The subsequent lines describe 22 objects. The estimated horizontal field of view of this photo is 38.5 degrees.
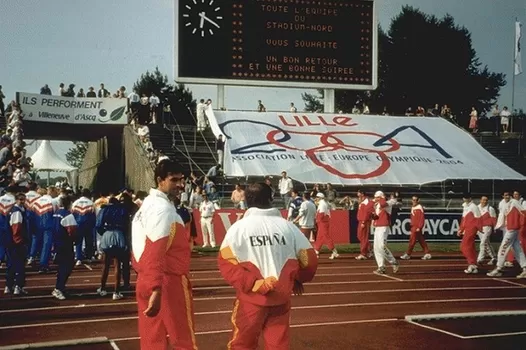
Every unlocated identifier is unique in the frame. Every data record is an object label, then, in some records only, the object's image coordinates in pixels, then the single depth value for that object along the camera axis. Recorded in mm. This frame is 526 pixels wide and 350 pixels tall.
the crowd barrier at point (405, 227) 25969
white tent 50062
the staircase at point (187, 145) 31359
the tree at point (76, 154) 98738
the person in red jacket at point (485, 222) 19062
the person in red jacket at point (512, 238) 17578
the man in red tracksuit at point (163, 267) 5977
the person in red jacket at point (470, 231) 18375
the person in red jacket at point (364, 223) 21219
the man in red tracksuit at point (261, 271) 6184
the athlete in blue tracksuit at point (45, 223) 17594
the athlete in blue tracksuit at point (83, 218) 19000
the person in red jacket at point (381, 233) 17236
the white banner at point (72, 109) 33688
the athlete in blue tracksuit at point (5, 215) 13289
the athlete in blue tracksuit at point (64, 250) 13141
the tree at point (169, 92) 67438
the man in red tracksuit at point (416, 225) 21375
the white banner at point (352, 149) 29188
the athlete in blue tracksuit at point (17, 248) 13148
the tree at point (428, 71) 58406
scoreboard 28844
